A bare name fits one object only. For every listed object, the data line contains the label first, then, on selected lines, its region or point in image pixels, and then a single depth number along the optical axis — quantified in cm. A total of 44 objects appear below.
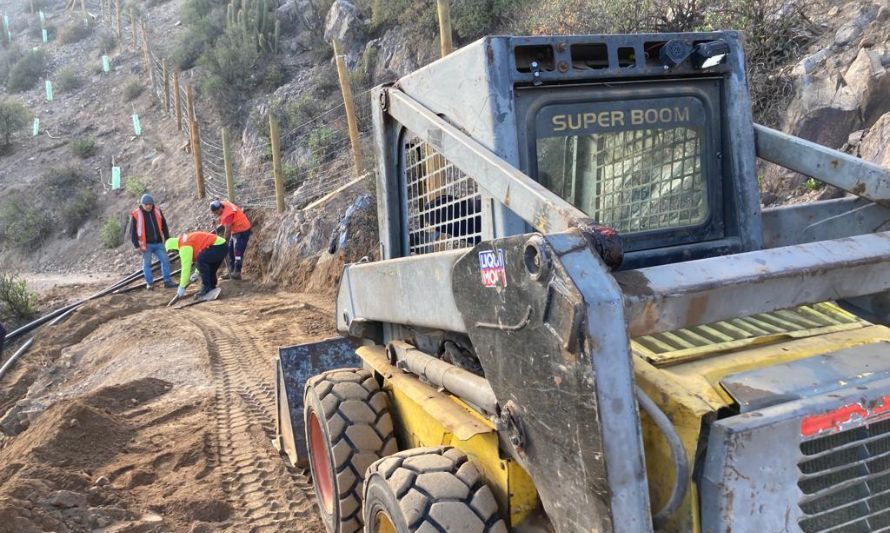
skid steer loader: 170
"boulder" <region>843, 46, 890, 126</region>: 635
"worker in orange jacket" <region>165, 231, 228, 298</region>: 1102
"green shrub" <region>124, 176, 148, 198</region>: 1969
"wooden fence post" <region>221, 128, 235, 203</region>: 1524
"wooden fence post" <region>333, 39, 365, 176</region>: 1209
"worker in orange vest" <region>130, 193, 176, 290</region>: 1245
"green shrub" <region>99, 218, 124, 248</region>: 1811
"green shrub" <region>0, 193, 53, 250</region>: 2006
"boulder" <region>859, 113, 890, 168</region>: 581
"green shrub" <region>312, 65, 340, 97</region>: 1820
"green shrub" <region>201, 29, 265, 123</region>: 2097
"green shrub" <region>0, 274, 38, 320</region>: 1158
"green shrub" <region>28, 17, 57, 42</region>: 3728
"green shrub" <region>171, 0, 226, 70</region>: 2469
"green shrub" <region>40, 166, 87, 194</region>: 2155
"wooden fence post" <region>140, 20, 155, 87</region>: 2570
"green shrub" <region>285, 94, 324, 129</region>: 1719
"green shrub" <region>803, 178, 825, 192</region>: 629
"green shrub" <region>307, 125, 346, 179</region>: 1482
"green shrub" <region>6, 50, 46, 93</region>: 3066
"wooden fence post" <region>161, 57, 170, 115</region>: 2220
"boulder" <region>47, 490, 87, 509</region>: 414
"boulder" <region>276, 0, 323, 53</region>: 2139
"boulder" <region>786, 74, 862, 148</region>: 657
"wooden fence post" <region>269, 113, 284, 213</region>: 1329
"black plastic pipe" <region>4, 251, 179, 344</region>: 1073
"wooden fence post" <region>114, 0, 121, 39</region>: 3234
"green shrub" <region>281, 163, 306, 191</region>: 1512
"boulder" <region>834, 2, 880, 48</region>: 699
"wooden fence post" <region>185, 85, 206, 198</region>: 1708
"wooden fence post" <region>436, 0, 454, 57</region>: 843
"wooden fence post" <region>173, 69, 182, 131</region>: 2076
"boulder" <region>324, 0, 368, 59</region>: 1862
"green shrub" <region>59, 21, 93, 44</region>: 3506
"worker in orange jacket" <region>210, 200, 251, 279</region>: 1171
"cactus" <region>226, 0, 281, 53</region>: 2203
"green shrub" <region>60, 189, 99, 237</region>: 2014
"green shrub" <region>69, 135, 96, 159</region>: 2323
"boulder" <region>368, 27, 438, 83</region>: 1574
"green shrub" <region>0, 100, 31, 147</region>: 2498
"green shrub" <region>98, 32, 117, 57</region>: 3184
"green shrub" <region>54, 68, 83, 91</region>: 2898
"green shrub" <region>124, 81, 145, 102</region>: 2591
